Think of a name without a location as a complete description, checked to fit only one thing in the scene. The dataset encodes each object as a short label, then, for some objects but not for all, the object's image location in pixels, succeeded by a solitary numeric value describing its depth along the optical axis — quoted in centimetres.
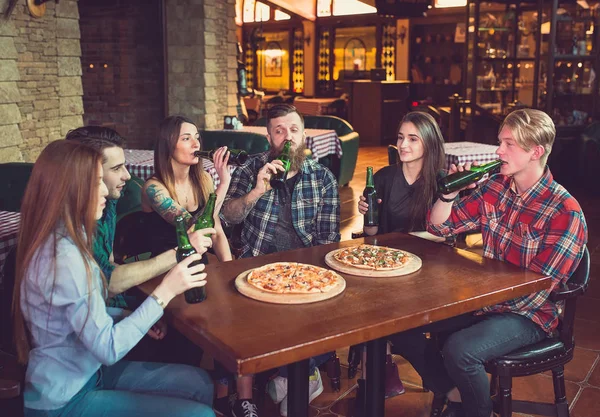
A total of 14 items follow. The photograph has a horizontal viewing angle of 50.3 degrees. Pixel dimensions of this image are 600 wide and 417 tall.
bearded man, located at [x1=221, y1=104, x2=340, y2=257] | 293
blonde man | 218
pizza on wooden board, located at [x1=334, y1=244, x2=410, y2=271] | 217
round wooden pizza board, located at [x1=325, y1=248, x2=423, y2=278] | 211
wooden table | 159
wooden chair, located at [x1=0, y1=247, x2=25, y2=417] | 165
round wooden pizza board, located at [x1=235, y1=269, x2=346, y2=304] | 185
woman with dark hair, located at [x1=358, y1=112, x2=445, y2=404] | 291
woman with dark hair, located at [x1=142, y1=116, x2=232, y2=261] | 296
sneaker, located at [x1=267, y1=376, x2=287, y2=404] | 271
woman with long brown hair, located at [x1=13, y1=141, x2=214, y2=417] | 165
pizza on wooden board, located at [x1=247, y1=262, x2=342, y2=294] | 192
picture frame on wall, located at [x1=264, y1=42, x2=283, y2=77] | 1630
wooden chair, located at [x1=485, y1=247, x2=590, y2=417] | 216
